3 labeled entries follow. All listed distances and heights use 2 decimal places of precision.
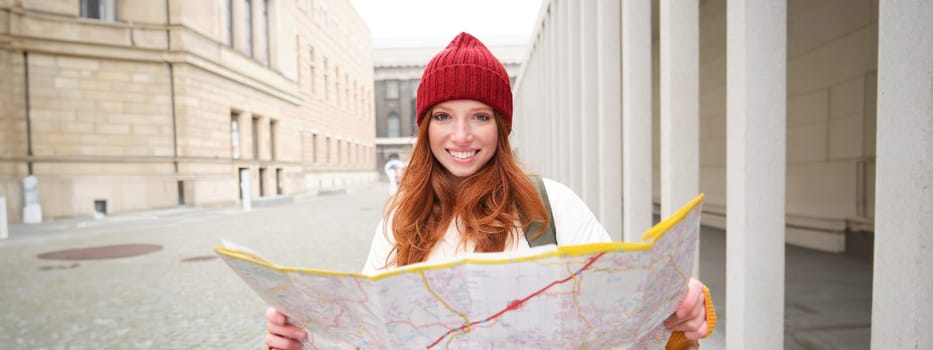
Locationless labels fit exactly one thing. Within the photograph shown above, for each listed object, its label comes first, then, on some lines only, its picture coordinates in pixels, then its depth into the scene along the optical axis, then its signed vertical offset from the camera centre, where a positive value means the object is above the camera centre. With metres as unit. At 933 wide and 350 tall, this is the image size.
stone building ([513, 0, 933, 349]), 1.48 +0.16
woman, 1.35 -0.09
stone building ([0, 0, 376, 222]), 11.70 +1.80
